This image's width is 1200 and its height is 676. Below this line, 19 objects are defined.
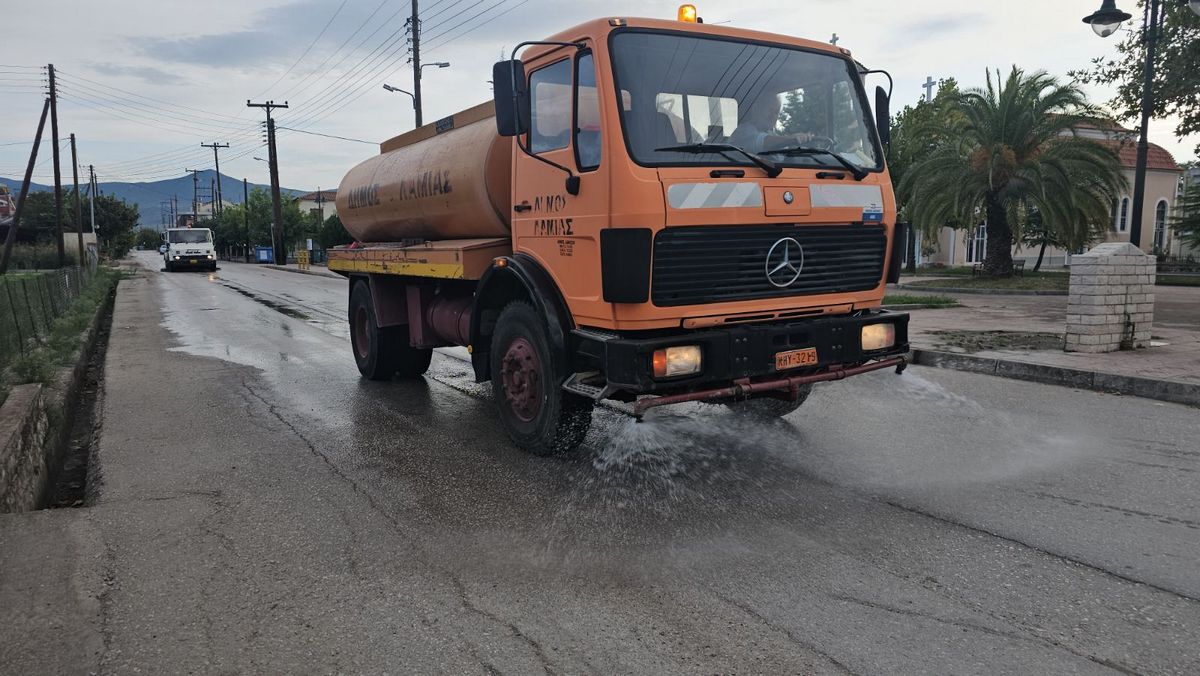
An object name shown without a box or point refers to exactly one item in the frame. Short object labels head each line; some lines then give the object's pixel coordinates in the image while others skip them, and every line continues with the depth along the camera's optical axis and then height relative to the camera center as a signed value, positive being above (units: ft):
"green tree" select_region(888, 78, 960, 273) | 73.26 +11.76
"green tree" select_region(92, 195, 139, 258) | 253.03 +7.74
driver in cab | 16.15 +2.26
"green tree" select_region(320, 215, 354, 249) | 161.48 +2.66
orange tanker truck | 15.05 +0.41
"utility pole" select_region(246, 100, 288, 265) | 167.73 +11.49
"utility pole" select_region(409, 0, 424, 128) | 105.19 +23.49
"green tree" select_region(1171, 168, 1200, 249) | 94.68 +3.39
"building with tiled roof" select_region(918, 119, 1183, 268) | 136.67 +3.22
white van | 139.64 -0.40
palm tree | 65.82 +6.50
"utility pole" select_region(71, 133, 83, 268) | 138.51 +13.23
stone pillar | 29.94 -1.98
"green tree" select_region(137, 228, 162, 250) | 569.23 +6.63
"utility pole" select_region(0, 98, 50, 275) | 69.00 +4.62
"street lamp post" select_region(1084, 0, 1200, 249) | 46.16 +12.21
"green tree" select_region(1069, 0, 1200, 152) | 57.62 +12.55
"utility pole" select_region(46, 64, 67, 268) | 111.65 +14.53
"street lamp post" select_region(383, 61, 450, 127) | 104.47 +19.07
